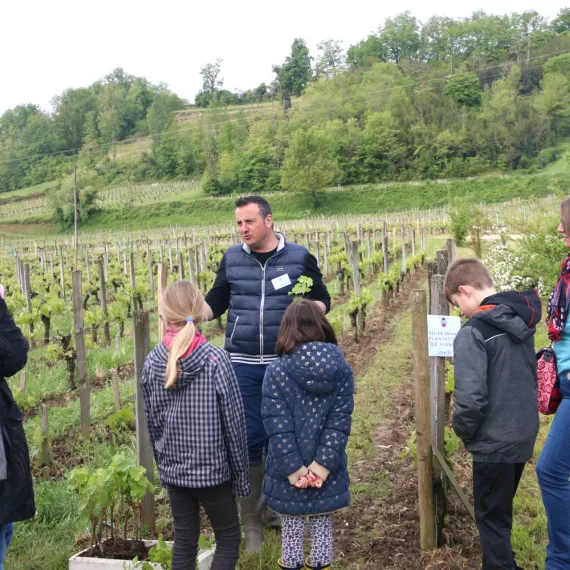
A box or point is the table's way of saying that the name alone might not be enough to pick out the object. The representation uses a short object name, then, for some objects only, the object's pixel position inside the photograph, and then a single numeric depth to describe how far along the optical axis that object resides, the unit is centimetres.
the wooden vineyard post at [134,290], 1288
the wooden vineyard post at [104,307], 1140
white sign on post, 350
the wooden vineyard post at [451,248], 737
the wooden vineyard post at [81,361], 580
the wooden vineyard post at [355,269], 1089
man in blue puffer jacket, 369
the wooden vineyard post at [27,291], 1239
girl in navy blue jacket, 291
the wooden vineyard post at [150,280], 1672
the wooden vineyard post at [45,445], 521
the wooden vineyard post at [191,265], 1416
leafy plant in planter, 322
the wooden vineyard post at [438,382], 379
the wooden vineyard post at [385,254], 1709
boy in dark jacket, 295
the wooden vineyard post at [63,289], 1637
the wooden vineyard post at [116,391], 607
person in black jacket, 279
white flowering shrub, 1159
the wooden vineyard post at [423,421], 343
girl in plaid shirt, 287
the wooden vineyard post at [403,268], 1705
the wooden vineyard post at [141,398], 362
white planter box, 318
